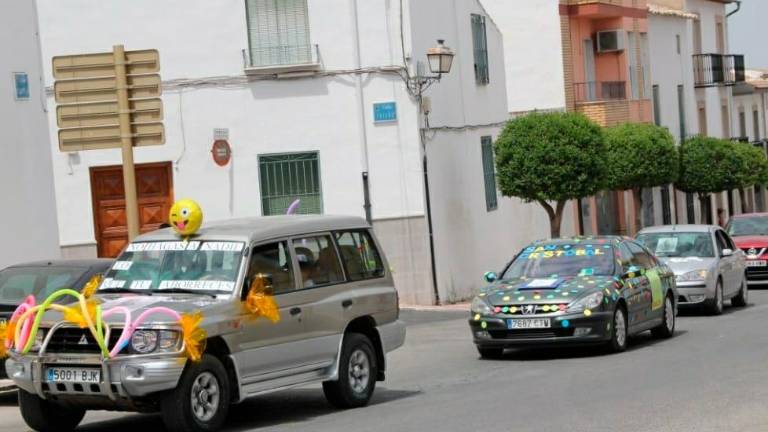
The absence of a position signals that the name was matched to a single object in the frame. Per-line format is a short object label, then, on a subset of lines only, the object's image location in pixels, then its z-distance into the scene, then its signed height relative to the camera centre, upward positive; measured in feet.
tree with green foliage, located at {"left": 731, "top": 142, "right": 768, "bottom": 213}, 163.02 -2.96
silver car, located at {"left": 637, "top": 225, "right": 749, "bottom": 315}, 78.64 -6.75
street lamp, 86.63 +4.98
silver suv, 36.35 -4.20
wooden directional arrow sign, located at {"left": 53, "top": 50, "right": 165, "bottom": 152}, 46.75 +3.03
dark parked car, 50.47 -3.01
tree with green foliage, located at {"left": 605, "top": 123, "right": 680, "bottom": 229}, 131.85 -0.71
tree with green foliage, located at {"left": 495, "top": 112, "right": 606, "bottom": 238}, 100.99 -0.20
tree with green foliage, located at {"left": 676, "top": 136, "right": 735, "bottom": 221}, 158.81 -2.53
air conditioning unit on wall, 144.25 +11.21
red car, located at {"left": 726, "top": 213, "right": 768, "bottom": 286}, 107.45 -7.84
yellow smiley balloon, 40.73 -1.01
